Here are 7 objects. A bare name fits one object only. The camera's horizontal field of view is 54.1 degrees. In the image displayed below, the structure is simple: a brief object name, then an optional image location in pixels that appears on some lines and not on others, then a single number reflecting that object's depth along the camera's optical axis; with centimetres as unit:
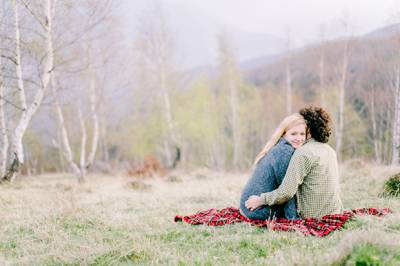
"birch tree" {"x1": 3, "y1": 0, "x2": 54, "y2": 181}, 912
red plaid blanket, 406
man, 421
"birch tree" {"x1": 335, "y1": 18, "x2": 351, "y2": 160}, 1933
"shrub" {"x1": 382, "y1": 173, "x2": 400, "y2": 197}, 625
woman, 450
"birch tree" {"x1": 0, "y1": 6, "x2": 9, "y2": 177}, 962
